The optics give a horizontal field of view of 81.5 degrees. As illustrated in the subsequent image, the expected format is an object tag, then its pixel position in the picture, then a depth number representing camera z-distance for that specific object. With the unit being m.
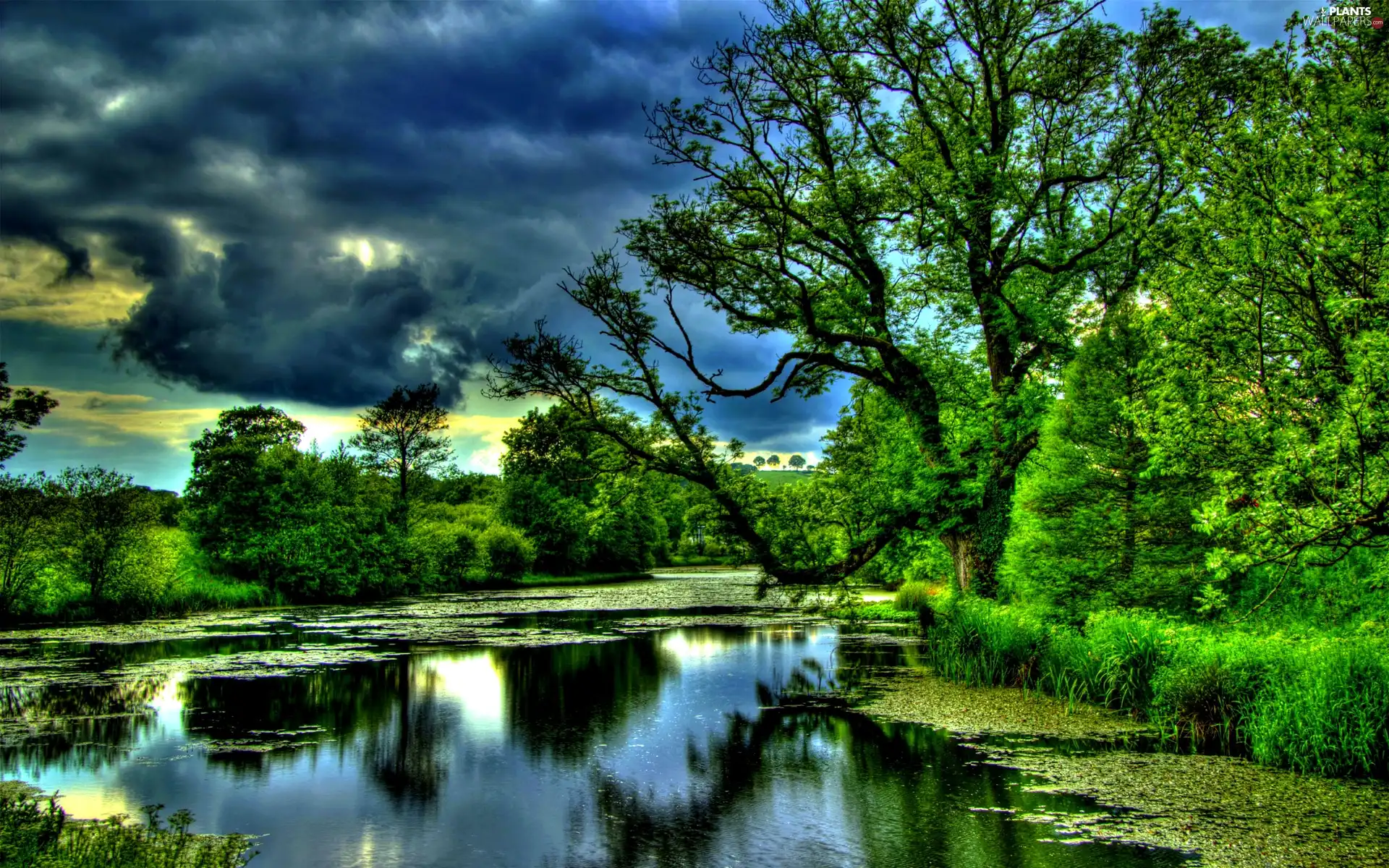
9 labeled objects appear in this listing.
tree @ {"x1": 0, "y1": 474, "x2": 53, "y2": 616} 23.45
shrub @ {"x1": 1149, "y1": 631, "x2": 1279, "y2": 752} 10.46
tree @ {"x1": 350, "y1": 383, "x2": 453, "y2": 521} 53.31
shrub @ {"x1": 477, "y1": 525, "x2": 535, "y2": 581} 50.75
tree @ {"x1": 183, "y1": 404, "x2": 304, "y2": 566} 35.53
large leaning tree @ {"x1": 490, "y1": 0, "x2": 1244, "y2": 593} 16.70
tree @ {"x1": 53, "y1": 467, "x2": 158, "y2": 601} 25.31
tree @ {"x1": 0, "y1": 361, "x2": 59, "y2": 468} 16.19
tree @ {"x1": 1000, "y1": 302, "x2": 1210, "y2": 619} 14.86
